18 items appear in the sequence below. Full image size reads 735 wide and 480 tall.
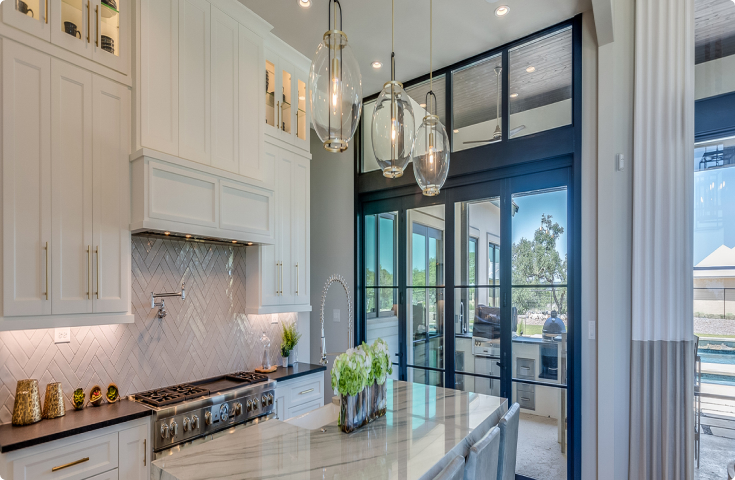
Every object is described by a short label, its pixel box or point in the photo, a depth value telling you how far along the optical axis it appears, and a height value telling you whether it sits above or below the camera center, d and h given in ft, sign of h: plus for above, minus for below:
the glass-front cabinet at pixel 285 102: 11.10 +3.84
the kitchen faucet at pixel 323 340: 7.69 -2.05
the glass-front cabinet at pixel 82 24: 6.68 +3.71
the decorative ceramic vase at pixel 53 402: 6.89 -2.74
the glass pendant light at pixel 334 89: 5.06 +1.86
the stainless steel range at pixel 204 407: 7.50 -3.37
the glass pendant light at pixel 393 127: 5.94 +1.62
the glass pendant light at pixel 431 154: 6.95 +1.46
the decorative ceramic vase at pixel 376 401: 5.92 -2.38
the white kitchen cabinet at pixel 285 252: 10.59 -0.35
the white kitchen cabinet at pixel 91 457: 5.89 -3.40
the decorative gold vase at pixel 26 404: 6.51 -2.64
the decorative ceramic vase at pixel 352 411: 5.49 -2.32
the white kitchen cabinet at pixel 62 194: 6.41 +0.75
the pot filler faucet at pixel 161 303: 8.86 -1.38
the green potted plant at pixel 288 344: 11.27 -2.88
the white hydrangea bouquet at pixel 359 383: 5.43 -1.96
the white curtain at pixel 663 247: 7.86 -0.14
